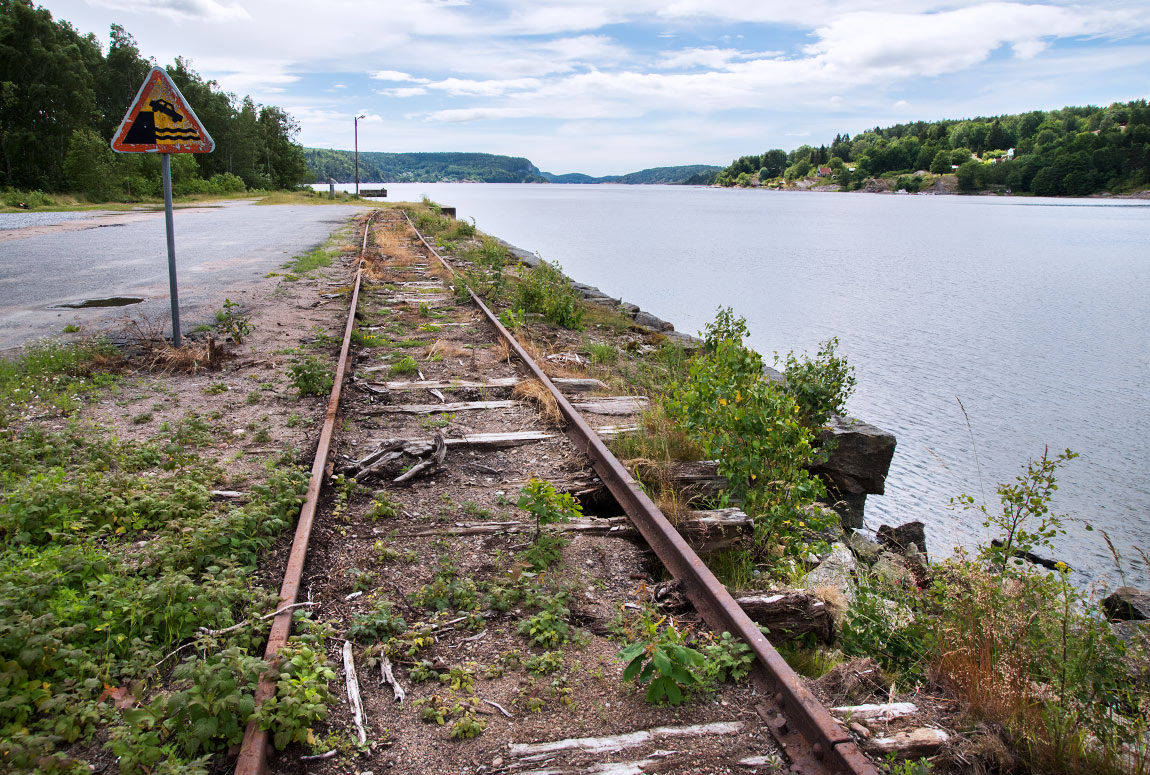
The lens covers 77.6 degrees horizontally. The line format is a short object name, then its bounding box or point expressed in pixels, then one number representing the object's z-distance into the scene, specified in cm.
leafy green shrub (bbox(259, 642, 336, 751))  244
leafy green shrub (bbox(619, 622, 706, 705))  271
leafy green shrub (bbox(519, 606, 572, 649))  314
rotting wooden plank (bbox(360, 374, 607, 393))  688
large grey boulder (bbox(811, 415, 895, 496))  748
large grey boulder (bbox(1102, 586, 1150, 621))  542
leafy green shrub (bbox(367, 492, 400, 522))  423
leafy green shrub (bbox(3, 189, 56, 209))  3375
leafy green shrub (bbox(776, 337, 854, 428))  682
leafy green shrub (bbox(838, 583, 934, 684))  336
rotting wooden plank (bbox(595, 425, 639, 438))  547
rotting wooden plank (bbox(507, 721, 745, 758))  249
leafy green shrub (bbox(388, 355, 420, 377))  745
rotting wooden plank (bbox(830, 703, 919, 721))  264
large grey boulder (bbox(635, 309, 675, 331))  1429
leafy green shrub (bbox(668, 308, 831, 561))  429
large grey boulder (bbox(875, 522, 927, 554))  659
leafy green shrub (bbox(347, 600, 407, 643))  313
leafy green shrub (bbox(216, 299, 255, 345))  865
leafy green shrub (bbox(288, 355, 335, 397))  661
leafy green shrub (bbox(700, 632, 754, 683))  282
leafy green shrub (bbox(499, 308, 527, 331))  972
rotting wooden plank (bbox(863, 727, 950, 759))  248
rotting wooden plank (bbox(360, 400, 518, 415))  615
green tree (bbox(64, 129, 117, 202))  4038
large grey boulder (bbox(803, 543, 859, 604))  444
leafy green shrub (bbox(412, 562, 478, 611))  341
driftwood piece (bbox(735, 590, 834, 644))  337
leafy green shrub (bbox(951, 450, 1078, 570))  388
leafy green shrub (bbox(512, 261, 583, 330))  1152
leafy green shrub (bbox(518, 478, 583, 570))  381
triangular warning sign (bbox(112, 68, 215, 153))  692
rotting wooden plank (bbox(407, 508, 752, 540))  410
